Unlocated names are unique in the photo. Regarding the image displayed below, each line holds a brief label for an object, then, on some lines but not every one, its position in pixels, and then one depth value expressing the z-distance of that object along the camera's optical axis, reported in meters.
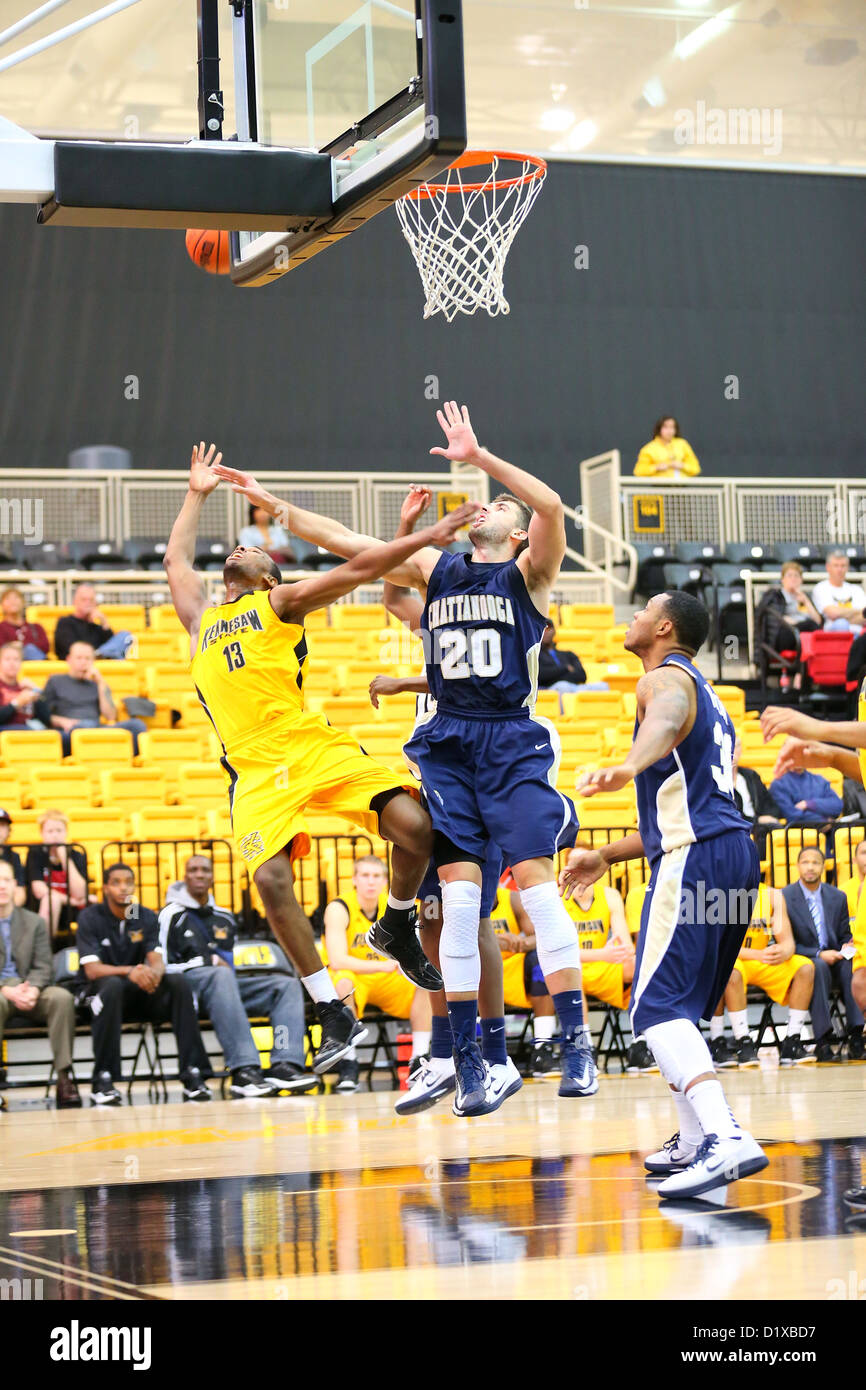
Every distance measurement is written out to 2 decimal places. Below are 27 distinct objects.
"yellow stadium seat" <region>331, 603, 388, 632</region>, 16.72
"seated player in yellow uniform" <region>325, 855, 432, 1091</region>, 10.12
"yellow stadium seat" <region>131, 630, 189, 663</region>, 15.84
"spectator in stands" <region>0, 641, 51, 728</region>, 13.67
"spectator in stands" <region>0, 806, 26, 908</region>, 10.27
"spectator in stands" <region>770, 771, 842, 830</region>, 13.12
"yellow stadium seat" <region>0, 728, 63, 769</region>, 13.35
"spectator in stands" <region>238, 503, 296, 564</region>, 16.50
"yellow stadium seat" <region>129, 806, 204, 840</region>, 12.07
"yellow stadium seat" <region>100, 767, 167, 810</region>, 12.95
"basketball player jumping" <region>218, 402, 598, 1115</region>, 6.06
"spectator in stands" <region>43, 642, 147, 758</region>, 13.99
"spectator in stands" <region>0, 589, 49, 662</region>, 14.91
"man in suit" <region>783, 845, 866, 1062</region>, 10.95
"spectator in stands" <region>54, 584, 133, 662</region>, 14.96
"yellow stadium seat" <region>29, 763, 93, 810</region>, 12.83
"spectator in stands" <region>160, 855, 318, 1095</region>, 10.01
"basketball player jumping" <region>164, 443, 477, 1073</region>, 6.52
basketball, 6.77
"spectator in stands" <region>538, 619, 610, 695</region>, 15.17
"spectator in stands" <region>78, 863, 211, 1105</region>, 9.89
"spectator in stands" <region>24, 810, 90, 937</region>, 10.87
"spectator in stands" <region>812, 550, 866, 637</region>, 16.78
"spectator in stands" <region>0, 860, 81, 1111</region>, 9.93
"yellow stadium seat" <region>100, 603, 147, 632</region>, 16.31
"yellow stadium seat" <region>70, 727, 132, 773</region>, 13.49
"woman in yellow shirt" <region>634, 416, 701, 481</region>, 19.77
